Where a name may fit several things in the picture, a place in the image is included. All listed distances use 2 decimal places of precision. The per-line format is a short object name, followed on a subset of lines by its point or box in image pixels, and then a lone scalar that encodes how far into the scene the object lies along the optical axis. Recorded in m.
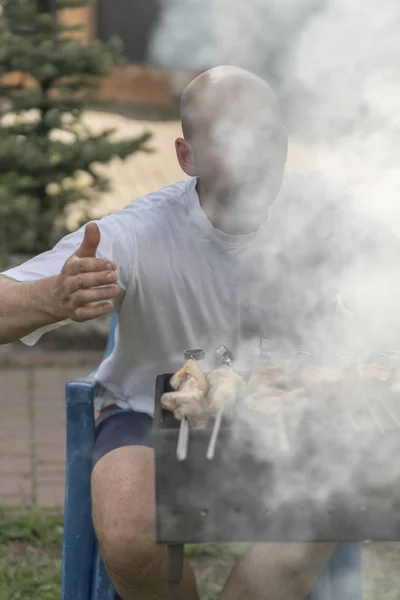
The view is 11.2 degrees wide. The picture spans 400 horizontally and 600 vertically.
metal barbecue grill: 2.44
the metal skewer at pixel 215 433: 2.42
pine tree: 4.84
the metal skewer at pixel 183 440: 2.42
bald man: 2.69
